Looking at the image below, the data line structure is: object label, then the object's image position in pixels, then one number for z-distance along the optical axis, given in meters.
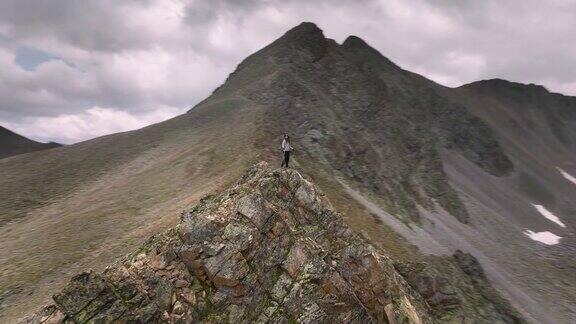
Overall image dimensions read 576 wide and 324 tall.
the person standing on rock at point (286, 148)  36.59
